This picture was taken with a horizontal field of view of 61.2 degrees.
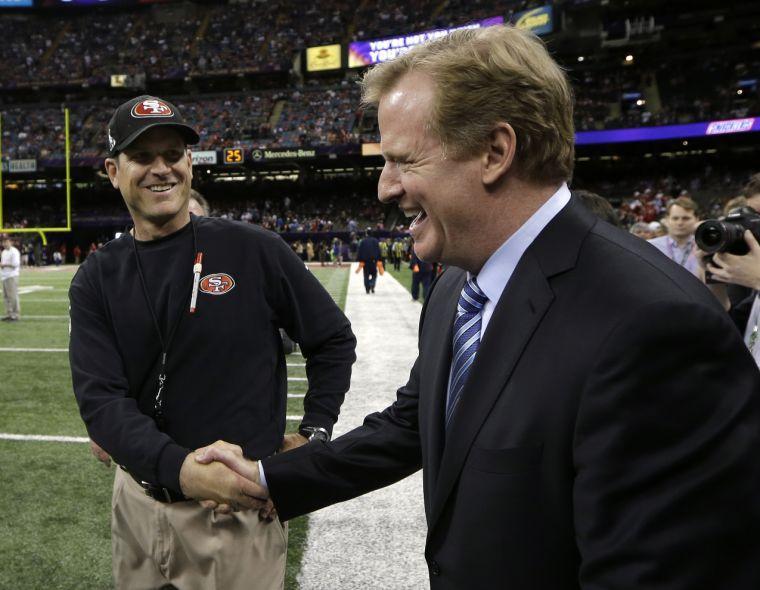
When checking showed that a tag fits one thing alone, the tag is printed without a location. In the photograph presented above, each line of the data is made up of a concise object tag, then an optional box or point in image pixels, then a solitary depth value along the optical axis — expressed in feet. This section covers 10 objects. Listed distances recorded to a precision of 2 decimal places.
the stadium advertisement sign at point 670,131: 110.42
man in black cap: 6.84
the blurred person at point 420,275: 49.78
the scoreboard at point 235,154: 143.95
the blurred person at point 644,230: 25.85
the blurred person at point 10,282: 41.91
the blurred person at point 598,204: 13.60
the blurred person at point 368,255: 56.75
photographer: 8.89
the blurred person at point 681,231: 19.93
